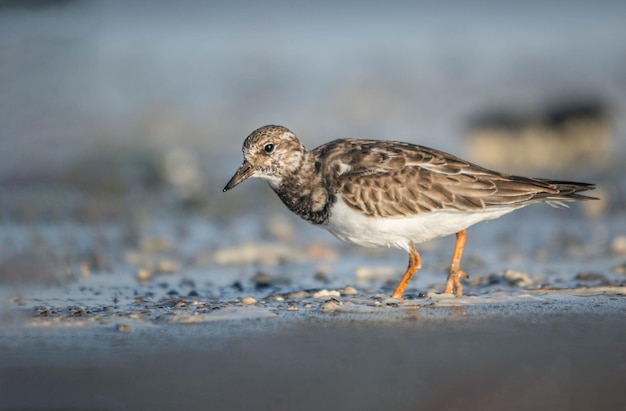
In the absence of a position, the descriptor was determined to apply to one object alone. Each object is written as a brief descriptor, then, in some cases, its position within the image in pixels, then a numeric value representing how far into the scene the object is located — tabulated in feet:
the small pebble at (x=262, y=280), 37.54
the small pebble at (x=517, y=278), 35.29
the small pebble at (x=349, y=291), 33.71
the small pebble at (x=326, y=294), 32.91
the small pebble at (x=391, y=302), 31.09
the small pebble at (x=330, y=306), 30.01
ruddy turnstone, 33.83
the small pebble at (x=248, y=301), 31.32
